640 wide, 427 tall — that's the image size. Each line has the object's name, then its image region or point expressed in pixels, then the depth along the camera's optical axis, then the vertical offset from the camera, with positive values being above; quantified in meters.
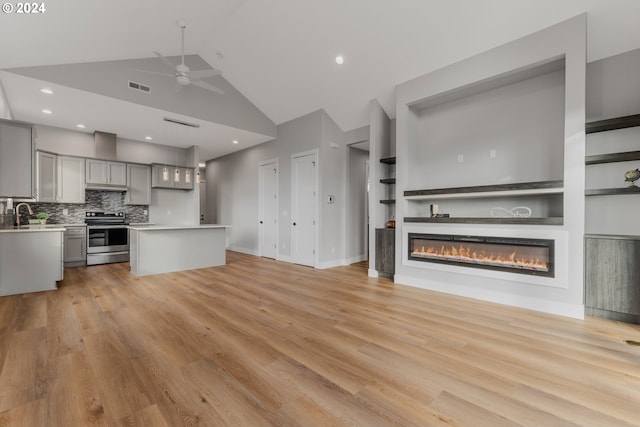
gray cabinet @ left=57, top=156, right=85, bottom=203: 5.72 +0.67
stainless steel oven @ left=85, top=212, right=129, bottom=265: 5.89 -0.61
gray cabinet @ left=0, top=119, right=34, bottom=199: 3.57 +0.68
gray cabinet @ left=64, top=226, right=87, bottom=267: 5.62 -0.75
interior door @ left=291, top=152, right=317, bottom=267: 5.80 +0.07
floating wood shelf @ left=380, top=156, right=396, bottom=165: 5.02 +0.95
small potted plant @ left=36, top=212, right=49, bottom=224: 5.16 -0.13
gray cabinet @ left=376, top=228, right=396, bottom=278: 4.68 -0.70
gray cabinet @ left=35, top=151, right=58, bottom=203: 5.22 +0.67
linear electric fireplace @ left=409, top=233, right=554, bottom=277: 3.20 -0.54
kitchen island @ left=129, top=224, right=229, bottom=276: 4.88 -0.73
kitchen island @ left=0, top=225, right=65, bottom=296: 3.71 -0.70
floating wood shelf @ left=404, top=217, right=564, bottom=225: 3.11 -0.11
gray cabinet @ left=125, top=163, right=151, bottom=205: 6.57 +0.65
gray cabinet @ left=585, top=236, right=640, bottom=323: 2.75 -0.68
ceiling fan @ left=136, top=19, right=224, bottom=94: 3.90 +2.02
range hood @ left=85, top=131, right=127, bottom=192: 6.16 +1.39
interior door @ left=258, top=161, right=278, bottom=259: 6.75 +0.08
